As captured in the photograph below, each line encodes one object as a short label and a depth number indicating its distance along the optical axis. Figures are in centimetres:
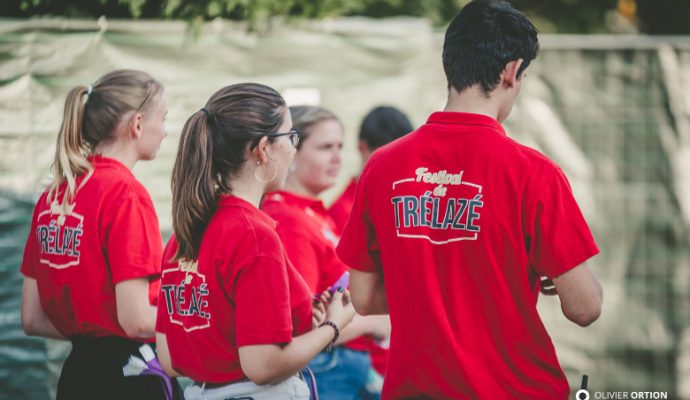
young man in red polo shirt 554
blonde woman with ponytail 716
